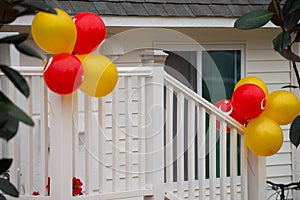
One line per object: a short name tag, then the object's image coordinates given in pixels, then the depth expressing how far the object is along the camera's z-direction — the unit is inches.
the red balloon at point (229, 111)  283.8
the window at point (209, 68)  388.6
